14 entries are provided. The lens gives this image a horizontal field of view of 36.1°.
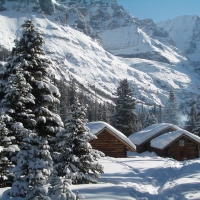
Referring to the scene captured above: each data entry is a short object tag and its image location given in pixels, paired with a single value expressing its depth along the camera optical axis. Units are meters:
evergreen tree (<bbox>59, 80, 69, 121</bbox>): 73.69
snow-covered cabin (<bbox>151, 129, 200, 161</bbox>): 38.69
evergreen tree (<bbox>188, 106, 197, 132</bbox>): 77.78
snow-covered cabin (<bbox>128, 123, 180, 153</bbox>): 43.19
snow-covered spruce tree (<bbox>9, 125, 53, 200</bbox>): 9.12
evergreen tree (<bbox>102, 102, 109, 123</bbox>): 66.19
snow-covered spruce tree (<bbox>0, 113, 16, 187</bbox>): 12.15
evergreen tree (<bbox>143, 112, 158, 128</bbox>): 74.28
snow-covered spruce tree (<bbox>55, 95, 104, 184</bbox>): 14.47
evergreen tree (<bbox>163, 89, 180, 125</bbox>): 87.75
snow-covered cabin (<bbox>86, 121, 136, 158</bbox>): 32.59
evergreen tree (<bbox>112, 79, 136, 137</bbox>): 48.62
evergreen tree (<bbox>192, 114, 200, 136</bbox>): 55.19
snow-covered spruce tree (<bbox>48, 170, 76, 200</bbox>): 8.55
